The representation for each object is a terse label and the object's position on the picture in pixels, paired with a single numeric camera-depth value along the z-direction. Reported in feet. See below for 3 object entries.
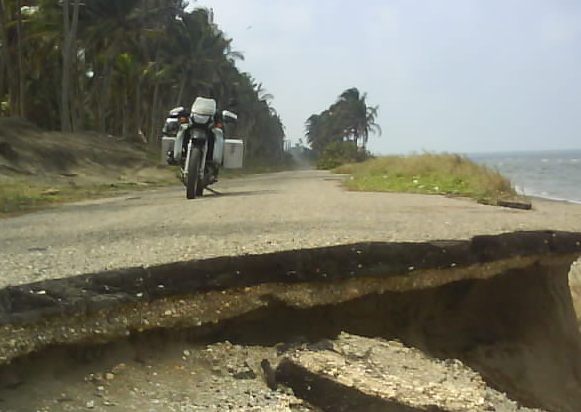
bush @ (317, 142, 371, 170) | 181.78
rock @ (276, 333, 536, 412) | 10.05
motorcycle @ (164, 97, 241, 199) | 34.24
